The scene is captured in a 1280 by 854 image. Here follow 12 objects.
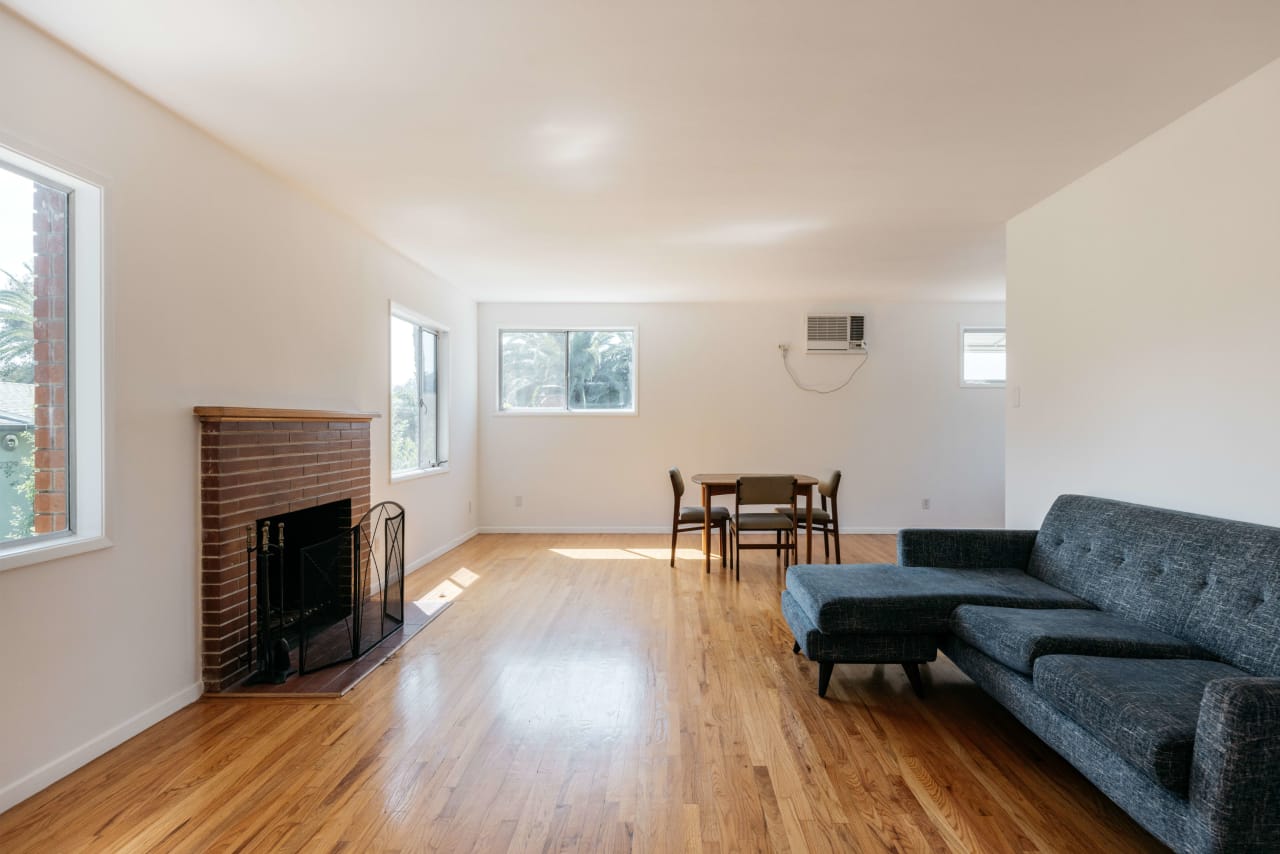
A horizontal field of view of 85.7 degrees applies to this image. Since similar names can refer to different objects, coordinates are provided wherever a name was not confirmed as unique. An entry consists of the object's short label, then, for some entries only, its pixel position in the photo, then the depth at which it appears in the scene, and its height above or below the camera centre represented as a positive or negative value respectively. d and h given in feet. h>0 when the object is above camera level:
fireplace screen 10.43 -2.90
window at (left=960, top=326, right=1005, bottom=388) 23.85 +2.37
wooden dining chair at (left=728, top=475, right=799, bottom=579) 17.38 -1.78
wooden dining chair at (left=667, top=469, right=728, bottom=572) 18.48 -2.46
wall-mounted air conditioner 23.67 +3.21
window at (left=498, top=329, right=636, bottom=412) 24.26 +1.99
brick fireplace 9.72 -1.05
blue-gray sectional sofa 5.11 -2.35
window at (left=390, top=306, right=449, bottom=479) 17.72 +0.89
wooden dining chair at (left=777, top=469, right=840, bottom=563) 18.42 -2.37
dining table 17.90 -1.72
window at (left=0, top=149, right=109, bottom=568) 7.24 +0.72
